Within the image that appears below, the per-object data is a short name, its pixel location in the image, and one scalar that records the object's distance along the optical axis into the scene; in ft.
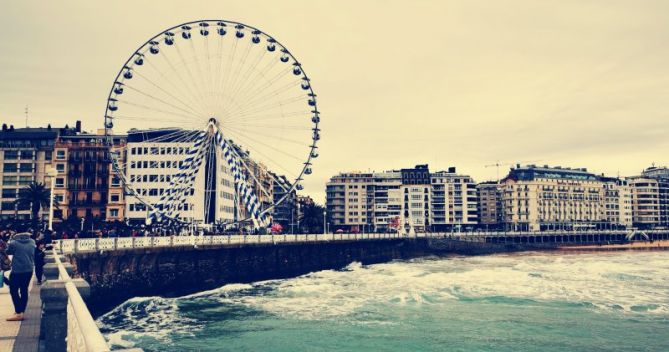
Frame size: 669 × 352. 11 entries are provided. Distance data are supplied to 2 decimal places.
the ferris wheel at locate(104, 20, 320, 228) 192.44
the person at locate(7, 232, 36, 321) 47.80
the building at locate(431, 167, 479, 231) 639.76
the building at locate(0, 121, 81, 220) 381.60
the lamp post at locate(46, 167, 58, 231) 119.55
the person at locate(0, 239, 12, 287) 81.61
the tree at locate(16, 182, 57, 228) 335.47
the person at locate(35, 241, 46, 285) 67.36
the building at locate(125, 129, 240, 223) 384.68
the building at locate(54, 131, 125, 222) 377.91
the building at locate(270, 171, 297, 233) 611.06
